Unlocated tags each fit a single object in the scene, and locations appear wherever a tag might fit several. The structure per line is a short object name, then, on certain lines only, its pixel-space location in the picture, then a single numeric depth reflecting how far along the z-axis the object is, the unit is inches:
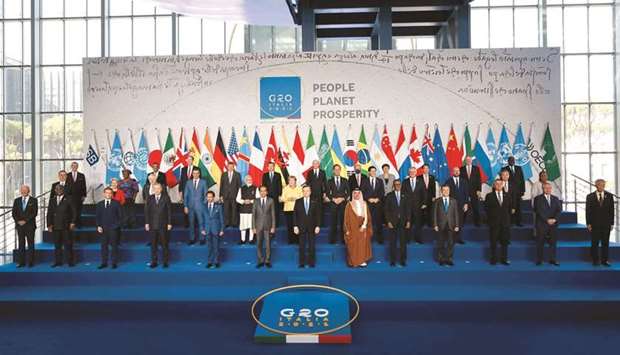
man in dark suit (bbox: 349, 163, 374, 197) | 401.4
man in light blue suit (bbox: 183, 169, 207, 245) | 387.9
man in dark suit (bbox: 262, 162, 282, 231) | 408.5
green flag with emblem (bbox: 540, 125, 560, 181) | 465.4
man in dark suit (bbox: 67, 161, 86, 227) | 418.0
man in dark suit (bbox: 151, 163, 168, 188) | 417.8
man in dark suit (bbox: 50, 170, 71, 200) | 383.2
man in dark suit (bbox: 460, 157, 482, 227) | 413.1
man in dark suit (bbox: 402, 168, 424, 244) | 384.5
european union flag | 471.2
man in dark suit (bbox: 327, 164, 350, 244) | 388.2
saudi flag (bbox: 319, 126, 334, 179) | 479.2
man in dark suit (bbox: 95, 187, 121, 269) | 366.6
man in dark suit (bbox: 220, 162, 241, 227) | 406.9
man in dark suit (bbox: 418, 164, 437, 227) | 405.4
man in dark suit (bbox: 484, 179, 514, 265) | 358.5
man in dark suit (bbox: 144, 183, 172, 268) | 367.2
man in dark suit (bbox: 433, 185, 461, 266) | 363.3
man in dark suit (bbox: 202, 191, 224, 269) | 365.7
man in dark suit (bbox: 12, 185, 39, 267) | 375.9
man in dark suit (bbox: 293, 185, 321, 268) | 364.8
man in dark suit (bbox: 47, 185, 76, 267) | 371.9
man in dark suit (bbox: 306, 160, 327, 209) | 396.8
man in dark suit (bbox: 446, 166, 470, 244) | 394.0
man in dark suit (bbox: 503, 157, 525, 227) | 407.6
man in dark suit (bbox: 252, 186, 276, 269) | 364.2
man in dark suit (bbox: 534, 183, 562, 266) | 358.3
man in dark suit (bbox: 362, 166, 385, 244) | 392.8
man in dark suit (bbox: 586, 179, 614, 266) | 356.2
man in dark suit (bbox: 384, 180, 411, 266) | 365.7
